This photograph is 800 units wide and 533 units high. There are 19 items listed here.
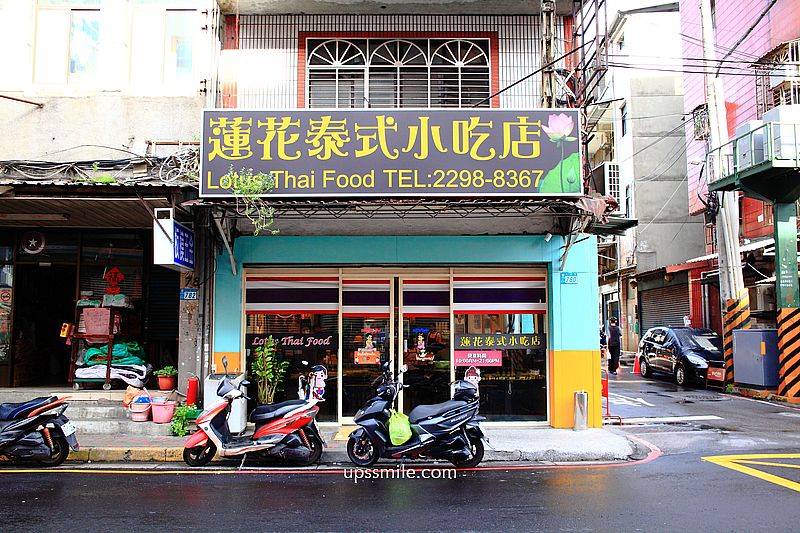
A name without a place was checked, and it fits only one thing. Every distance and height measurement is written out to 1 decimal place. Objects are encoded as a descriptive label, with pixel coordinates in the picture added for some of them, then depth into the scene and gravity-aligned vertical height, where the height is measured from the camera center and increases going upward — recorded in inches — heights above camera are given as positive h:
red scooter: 337.7 -57.4
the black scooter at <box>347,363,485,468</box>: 328.8 -54.3
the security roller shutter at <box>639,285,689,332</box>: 1132.5 +33.4
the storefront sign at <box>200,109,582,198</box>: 375.6 +100.4
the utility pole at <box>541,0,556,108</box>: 457.1 +194.8
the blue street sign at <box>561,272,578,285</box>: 448.8 +31.5
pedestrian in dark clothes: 896.9 -22.9
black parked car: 750.5 -34.2
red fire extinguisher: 421.1 -42.4
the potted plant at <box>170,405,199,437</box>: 404.2 -58.3
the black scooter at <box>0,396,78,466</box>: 339.9 -56.2
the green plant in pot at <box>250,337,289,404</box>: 439.8 -31.8
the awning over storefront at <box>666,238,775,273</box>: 829.8 +96.7
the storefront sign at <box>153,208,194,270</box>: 382.0 +50.4
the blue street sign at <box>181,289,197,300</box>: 442.3 +21.0
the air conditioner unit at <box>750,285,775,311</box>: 886.4 +35.7
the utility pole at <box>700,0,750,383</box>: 698.2 +91.7
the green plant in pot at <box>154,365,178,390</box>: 440.8 -35.3
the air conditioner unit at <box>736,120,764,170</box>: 642.6 +181.3
